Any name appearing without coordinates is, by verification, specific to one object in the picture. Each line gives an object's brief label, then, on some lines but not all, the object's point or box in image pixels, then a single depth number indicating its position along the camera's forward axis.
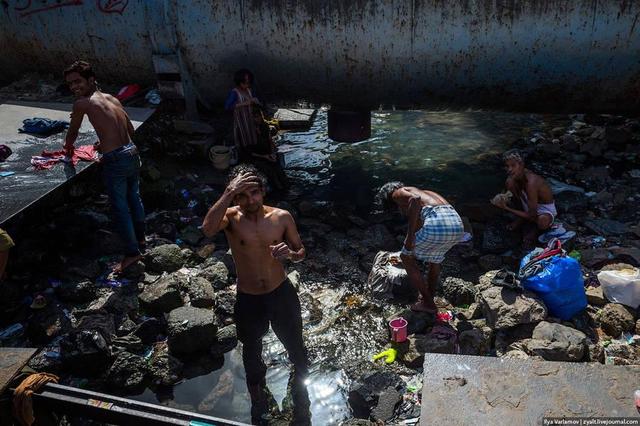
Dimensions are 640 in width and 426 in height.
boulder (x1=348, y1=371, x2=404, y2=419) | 4.32
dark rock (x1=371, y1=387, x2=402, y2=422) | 4.18
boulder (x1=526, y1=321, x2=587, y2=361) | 4.38
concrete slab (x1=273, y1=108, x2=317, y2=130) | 10.52
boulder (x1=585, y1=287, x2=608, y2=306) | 5.18
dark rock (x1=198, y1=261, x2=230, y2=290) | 5.87
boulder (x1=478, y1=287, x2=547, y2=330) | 4.80
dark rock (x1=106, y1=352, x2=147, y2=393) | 4.67
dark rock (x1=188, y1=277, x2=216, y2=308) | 5.47
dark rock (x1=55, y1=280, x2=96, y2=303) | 5.58
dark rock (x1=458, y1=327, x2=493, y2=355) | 4.77
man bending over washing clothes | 4.98
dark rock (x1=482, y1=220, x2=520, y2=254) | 6.33
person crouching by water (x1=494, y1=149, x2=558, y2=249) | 6.05
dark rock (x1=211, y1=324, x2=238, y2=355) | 5.05
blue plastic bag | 4.86
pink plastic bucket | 4.86
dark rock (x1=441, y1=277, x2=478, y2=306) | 5.50
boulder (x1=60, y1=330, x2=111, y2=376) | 4.67
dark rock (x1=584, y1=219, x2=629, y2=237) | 6.40
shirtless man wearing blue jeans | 5.38
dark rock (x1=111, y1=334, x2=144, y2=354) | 4.97
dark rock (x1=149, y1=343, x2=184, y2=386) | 4.75
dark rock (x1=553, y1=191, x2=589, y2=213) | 7.10
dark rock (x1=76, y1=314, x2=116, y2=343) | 5.02
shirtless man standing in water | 3.83
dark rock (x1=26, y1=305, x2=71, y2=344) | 5.18
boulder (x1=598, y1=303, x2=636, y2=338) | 4.86
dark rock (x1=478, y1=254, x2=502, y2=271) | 6.07
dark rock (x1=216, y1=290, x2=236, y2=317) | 5.43
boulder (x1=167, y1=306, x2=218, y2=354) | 4.88
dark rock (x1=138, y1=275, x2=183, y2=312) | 5.34
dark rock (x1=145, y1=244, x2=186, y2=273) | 6.05
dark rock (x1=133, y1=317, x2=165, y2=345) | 5.15
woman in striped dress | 7.05
